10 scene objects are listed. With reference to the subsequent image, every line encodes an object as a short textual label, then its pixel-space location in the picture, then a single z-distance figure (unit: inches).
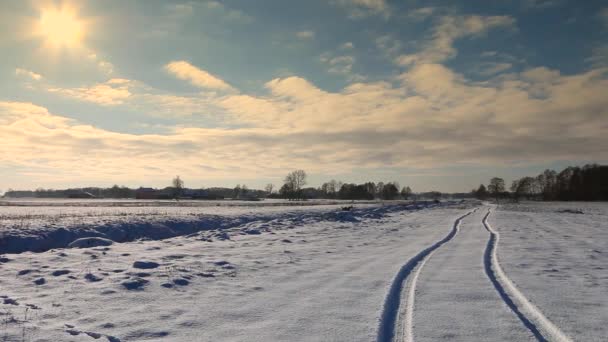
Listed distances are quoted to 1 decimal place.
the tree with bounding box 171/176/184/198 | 6181.1
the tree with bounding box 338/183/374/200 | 6673.2
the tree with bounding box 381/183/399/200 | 7303.2
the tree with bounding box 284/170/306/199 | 5191.9
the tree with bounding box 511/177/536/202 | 5979.8
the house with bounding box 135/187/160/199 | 5639.8
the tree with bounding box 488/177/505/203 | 6053.2
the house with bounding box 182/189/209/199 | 5787.4
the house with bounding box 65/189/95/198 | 5652.6
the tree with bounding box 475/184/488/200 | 7237.2
